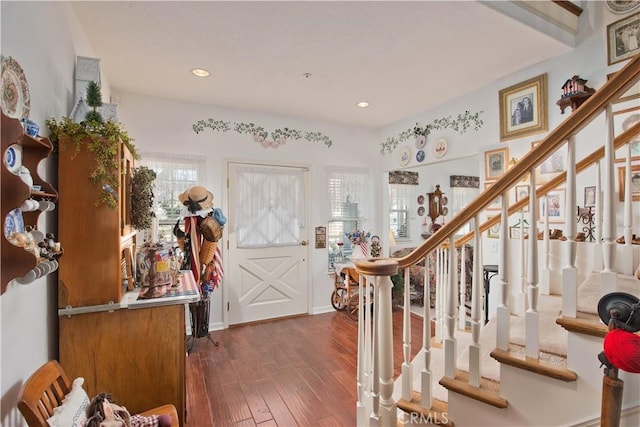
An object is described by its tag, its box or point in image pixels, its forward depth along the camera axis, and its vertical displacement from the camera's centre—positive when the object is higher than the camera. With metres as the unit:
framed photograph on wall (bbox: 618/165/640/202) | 2.06 +0.20
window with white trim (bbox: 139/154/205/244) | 3.44 +0.39
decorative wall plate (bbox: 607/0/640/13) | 2.10 +1.47
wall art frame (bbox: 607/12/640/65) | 2.09 +1.23
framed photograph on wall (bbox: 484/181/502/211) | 2.95 +0.07
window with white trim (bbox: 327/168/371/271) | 4.45 +0.13
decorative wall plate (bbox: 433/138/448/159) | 3.62 +0.80
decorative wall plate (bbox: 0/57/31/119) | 1.09 +0.50
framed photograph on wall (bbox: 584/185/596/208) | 2.25 +0.12
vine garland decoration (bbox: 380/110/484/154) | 3.28 +1.07
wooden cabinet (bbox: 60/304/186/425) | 1.62 -0.76
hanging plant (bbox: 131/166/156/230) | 2.16 +0.15
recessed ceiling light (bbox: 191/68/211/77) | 2.75 +1.34
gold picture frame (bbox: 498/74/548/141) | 2.65 +0.96
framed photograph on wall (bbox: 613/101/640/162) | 2.07 +0.63
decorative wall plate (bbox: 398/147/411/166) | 4.14 +0.81
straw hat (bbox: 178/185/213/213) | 2.91 +0.17
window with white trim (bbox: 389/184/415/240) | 5.75 +0.08
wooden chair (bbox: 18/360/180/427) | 1.03 -0.67
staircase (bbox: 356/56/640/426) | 1.10 -0.57
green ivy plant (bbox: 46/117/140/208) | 1.56 +0.40
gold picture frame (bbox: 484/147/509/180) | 2.92 +0.51
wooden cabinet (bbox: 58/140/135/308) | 1.58 -0.10
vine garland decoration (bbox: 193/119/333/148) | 3.68 +1.10
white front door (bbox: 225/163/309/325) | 3.84 -0.35
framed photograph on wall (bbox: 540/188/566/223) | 2.47 +0.05
